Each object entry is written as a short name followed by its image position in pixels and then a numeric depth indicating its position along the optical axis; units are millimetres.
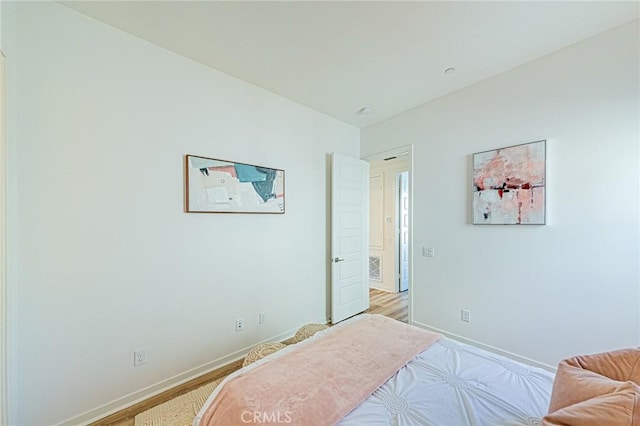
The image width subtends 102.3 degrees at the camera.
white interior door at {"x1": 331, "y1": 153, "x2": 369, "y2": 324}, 3291
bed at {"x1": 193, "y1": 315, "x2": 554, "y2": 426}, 1007
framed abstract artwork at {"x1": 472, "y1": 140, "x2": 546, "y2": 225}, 2211
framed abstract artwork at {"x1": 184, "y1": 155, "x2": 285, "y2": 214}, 2186
